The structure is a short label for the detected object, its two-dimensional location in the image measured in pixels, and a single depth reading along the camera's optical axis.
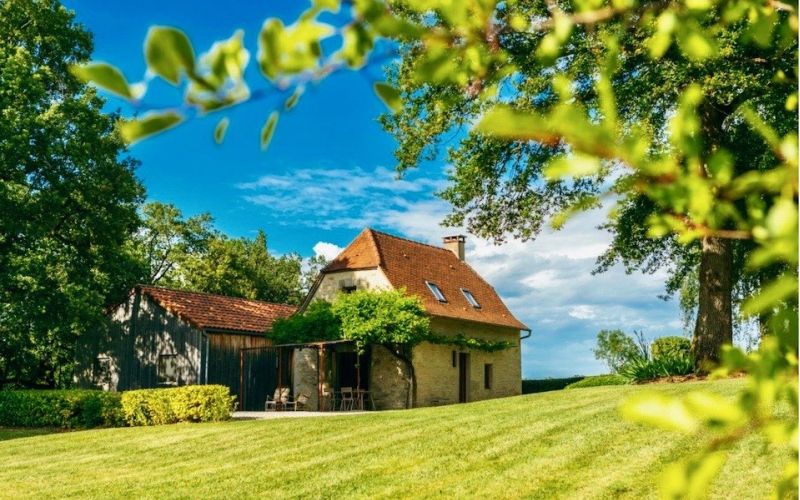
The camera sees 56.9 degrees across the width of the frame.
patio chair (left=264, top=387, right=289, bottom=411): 26.58
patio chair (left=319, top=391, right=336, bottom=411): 28.03
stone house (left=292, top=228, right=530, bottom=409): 27.94
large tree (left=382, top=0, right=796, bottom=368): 14.70
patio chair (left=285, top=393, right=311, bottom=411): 26.66
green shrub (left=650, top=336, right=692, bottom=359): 32.69
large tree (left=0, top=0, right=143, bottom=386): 23.89
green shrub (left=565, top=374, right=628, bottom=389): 29.99
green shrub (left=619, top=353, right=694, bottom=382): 19.88
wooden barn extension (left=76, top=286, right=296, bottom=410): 28.19
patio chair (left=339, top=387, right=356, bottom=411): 26.50
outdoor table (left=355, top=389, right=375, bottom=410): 26.70
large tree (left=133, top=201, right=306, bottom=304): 42.66
